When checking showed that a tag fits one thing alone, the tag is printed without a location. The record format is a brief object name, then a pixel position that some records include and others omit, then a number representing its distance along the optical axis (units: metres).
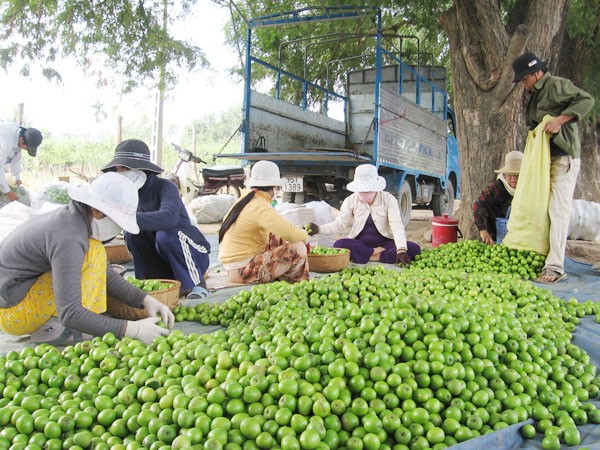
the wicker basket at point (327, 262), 5.17
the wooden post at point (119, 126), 13.51
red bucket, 6.72
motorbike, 11.16
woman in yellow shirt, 4.31
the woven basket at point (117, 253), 5.56
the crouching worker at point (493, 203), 5.77
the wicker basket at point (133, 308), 3.20
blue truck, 7.41
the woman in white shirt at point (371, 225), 5.52
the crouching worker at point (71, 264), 2.53
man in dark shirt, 4.77
